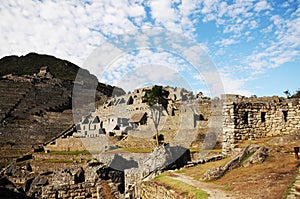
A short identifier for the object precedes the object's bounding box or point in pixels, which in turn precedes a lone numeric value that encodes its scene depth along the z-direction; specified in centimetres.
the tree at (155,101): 2989
